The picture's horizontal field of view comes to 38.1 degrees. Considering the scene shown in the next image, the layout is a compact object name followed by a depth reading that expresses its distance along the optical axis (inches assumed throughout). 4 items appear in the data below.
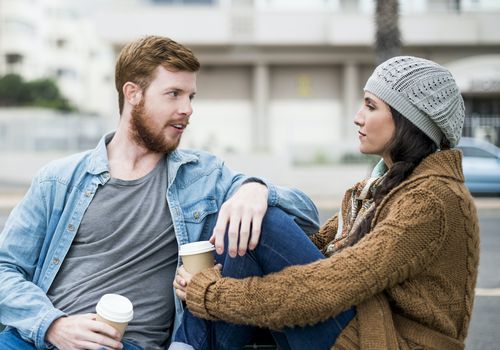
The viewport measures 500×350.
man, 105.7
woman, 88.2
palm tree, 600.7
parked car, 703.1
